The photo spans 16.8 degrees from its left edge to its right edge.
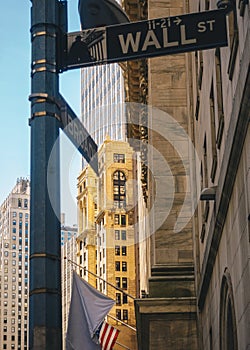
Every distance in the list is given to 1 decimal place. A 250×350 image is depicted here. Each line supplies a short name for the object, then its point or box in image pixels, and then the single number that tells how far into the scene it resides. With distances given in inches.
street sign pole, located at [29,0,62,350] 312.6
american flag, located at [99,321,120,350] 1244.6
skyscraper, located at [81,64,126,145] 5866.1
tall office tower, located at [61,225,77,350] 7033.0
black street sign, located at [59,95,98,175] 352.8
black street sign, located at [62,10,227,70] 395.5
